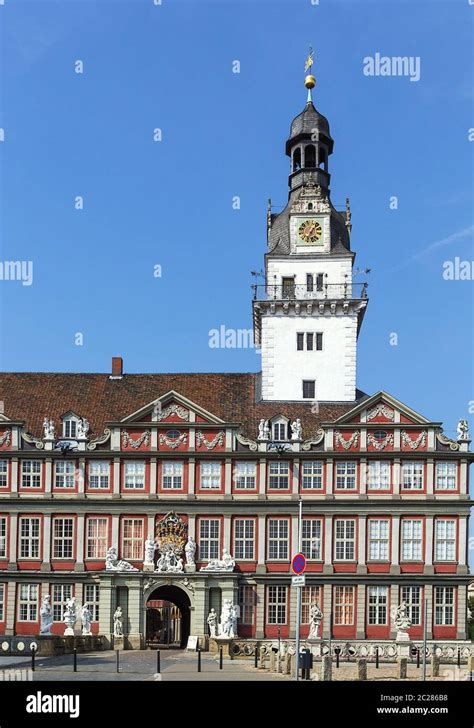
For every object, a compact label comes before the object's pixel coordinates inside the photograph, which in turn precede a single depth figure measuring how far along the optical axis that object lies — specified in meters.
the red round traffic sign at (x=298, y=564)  33.34
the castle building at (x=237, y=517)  58.34
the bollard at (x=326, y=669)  34.12
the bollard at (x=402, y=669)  36.81
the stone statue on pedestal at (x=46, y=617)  55.05
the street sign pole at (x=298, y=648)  32.72
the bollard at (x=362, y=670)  35.41
